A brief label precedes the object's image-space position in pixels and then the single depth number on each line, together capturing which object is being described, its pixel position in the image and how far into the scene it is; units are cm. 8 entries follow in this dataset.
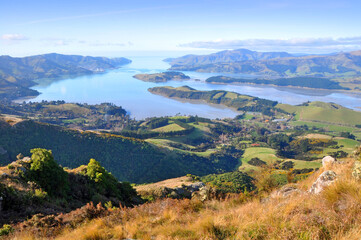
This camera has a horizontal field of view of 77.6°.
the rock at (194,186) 2672
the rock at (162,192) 2219
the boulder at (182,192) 2308
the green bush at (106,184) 1873
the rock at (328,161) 1262
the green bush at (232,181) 3969
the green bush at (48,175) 1549
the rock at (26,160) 1662
